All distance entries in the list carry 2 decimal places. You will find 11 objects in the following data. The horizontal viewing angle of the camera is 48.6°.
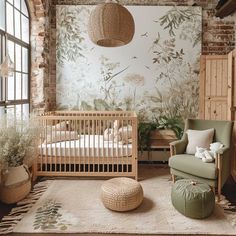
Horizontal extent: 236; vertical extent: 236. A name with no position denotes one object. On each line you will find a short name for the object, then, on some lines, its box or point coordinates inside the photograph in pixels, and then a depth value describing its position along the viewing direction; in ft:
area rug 7.60
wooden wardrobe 13.53
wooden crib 11.77
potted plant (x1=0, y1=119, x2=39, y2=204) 9.22
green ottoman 7.98
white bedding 11.76
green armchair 9.53
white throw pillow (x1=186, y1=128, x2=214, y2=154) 11.27
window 11.16
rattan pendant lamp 8.30
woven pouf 8.44
